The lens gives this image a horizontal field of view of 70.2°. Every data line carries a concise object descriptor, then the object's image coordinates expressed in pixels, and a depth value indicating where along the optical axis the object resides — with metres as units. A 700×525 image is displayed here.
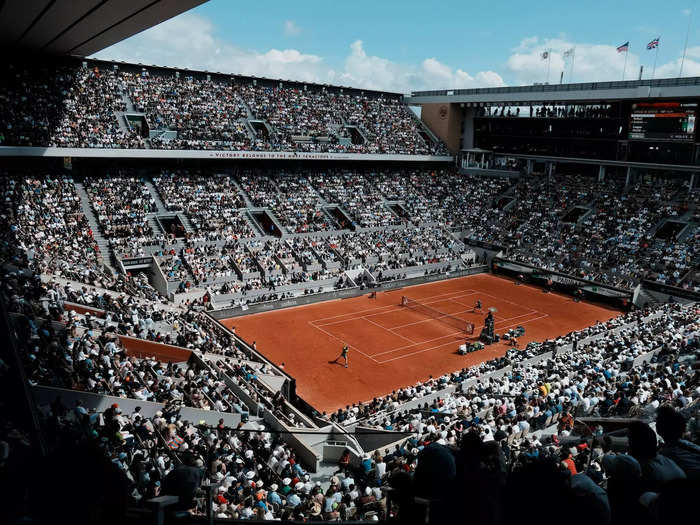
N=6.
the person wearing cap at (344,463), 14.07
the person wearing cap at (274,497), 10.99
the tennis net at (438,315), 33.18
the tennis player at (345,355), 26.44
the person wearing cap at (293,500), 11.01
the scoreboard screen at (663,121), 43.36
